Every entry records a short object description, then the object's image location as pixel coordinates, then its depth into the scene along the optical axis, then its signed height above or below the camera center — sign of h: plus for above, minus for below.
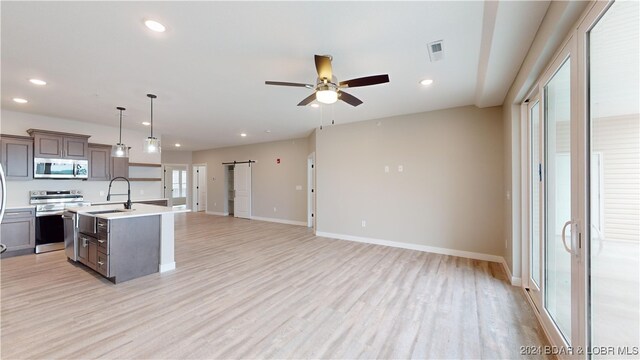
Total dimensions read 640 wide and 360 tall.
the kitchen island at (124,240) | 3.17 -0.84
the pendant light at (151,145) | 3.62 +0.52
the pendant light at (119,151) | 3.84 +0.46
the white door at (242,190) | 8.60 -0.35
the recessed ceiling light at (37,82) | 3.21 +1.30
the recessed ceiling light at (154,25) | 2.04 +1.32
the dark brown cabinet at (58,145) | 4.47 +0.68
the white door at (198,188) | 10.33 -0.33
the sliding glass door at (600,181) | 1.19 +0.00
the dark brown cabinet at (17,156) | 4.21 +0.41
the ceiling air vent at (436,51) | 2.35 +1.31
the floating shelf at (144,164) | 6.00 +0.39
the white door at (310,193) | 7.21 -0.37
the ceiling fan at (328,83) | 2.38 +0.99
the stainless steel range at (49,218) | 4.47 -0.70
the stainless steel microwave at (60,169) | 4.49 +0.22
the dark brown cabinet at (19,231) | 4.11 -0.88
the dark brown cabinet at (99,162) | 5.19 +0.39
